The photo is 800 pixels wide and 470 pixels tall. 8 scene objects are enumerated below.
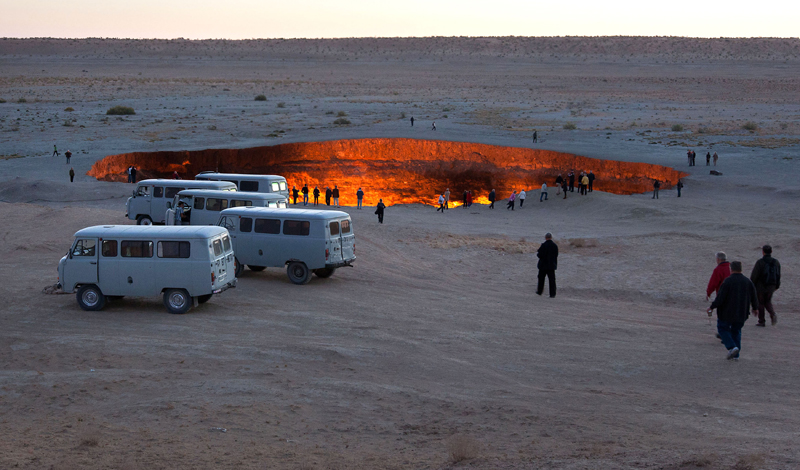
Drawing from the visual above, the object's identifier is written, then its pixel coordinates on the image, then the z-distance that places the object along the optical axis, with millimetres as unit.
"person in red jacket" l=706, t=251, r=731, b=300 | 13414
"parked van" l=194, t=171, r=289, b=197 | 30359
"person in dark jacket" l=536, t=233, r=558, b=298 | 17484
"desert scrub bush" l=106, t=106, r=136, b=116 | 65875
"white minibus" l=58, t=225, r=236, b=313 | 15172
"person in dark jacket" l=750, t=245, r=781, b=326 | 13648
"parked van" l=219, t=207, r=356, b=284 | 18922
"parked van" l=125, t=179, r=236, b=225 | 27078
